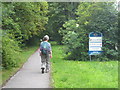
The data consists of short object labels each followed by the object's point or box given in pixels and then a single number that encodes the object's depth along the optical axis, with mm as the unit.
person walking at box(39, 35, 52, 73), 10562
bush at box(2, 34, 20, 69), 10805
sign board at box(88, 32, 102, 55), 15103
